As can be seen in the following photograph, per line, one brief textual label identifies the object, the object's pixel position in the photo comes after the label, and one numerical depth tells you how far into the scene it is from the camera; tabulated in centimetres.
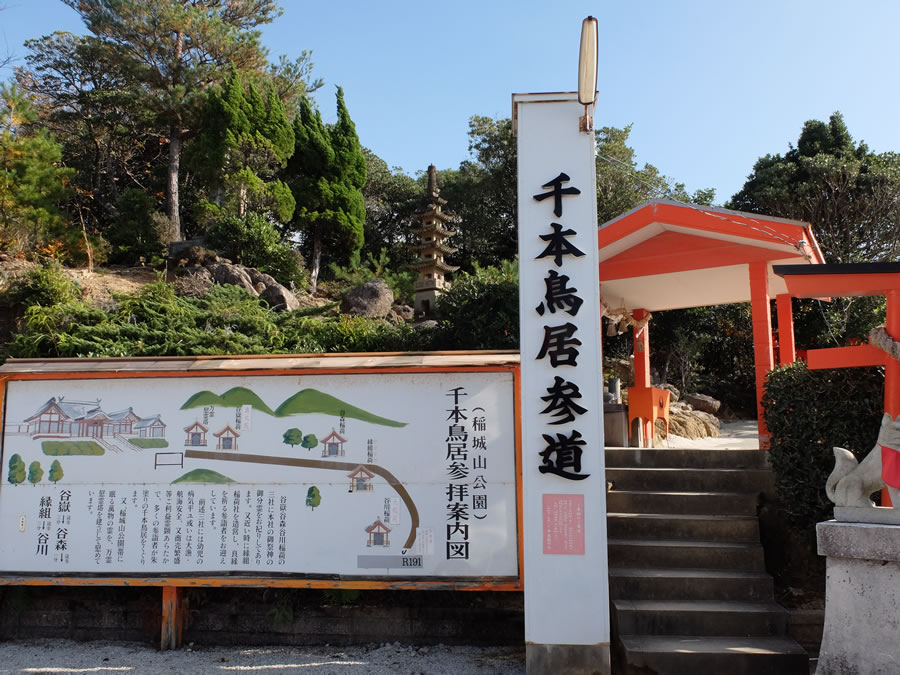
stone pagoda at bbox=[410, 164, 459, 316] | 1825
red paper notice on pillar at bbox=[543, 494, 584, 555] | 422
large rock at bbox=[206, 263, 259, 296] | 1519
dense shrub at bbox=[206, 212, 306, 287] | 1759
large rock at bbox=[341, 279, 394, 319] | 1653
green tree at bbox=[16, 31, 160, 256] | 2012
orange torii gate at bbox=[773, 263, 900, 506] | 433
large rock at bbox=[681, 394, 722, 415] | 1365
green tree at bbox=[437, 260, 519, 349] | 955
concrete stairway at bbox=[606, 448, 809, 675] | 421
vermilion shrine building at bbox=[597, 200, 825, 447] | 643
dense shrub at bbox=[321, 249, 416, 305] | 1952
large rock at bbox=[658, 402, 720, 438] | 1100
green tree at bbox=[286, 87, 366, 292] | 2108
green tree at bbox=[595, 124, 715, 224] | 2052
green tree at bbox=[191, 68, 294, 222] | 1888
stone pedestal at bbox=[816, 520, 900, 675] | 358
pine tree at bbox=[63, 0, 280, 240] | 1959
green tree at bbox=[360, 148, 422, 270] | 2567
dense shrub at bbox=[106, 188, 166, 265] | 1861
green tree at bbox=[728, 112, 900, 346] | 1504
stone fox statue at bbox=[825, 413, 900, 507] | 378
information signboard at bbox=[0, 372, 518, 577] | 484
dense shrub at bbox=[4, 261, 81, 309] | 1030
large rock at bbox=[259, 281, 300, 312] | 1499
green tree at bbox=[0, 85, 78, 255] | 1408
